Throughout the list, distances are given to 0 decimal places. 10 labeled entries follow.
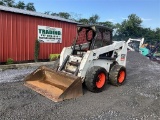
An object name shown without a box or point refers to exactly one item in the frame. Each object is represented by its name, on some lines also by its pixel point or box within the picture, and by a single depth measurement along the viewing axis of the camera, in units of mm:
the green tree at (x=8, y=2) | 20199
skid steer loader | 3551
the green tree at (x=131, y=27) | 23384
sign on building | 7814
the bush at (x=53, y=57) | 7774
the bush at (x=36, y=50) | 7200
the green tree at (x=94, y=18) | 28024
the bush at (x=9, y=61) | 6503
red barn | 6615
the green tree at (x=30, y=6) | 23922
